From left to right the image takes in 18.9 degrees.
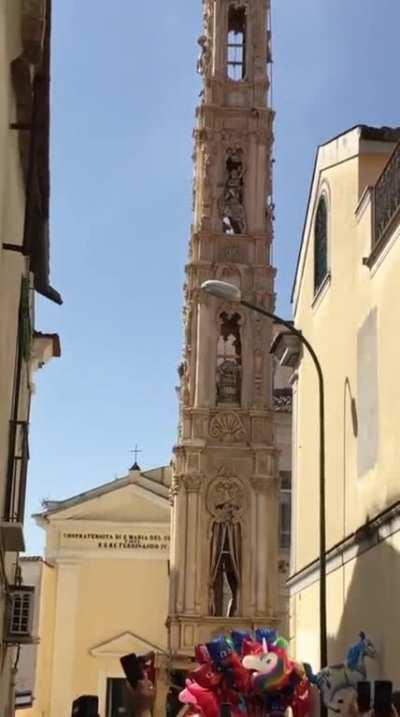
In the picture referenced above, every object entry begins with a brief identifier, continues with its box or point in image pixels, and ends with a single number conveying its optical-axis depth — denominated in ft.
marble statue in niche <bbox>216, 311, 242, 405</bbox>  121.39
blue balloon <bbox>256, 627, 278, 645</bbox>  47.78
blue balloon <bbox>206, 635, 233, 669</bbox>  46.44
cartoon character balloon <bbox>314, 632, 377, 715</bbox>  44.83
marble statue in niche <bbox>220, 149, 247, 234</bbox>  126.21
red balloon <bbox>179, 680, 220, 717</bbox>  44.68
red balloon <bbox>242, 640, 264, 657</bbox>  46.50
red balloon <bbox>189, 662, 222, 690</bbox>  45.83
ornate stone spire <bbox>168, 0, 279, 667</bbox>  114.93
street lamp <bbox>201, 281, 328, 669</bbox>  48.47
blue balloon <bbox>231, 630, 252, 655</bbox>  47.35
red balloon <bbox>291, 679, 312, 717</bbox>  44.34
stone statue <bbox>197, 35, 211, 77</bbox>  130.93
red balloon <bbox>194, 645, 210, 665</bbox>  47.10
